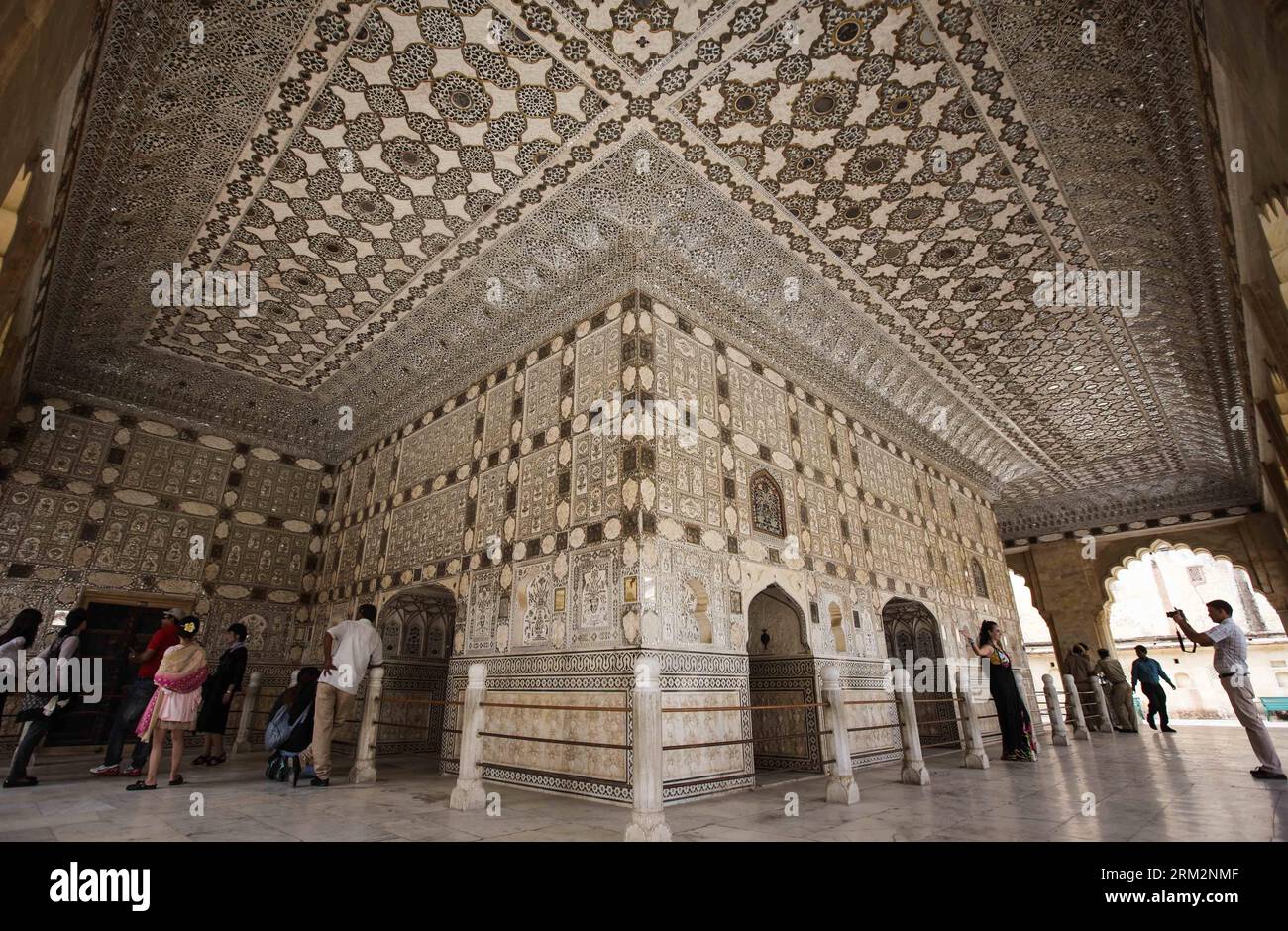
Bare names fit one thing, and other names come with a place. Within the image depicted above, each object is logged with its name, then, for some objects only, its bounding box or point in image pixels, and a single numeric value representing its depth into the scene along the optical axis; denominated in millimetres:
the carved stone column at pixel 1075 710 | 8664
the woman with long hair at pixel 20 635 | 4133
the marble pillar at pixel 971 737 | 5738
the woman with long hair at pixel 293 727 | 4809
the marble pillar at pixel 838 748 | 4148
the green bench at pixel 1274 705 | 13661
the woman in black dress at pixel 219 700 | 6074
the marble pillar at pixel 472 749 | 3885
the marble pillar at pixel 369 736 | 4887
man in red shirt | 5039
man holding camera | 4391
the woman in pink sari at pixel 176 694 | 4359
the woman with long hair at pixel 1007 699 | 6105
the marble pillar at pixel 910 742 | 4926
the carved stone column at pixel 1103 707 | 9320
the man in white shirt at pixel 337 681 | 4609
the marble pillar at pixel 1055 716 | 7895
